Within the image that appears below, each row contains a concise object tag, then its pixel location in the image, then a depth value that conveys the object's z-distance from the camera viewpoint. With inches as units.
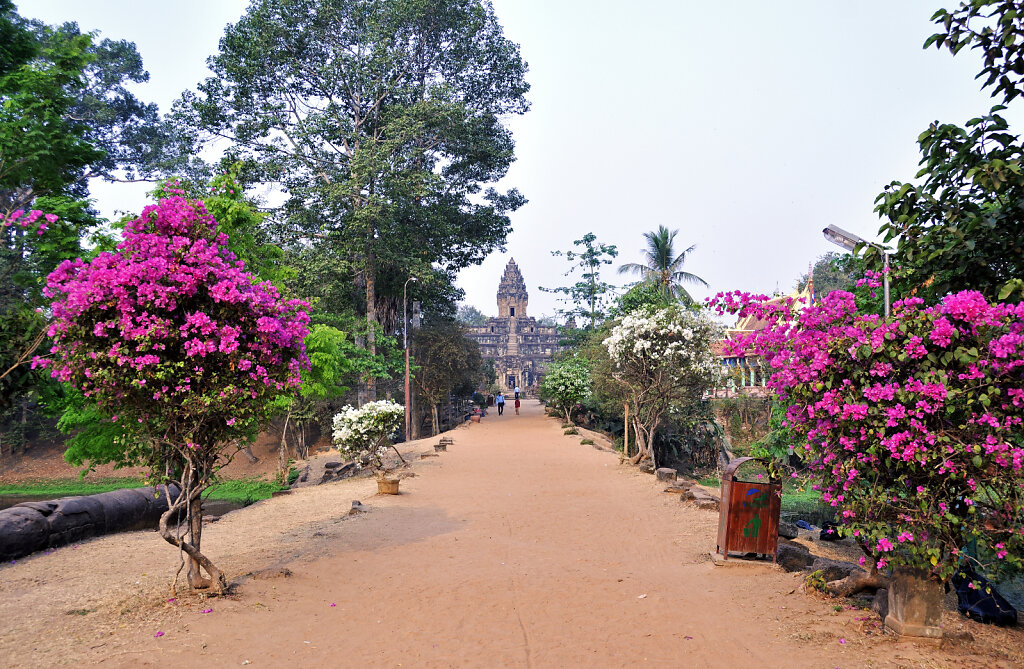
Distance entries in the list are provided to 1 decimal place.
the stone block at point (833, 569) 231.9
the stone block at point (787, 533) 349.1
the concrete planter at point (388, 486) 486.9
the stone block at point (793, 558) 263.4
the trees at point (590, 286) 1350.9
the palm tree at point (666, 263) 1268.5
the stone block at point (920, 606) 177.5
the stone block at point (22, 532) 333.7
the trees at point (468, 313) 4221.0
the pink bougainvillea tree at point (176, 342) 221.0
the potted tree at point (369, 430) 513.0
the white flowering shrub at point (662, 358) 587.5
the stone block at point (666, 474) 515.5
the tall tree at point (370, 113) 953.5
